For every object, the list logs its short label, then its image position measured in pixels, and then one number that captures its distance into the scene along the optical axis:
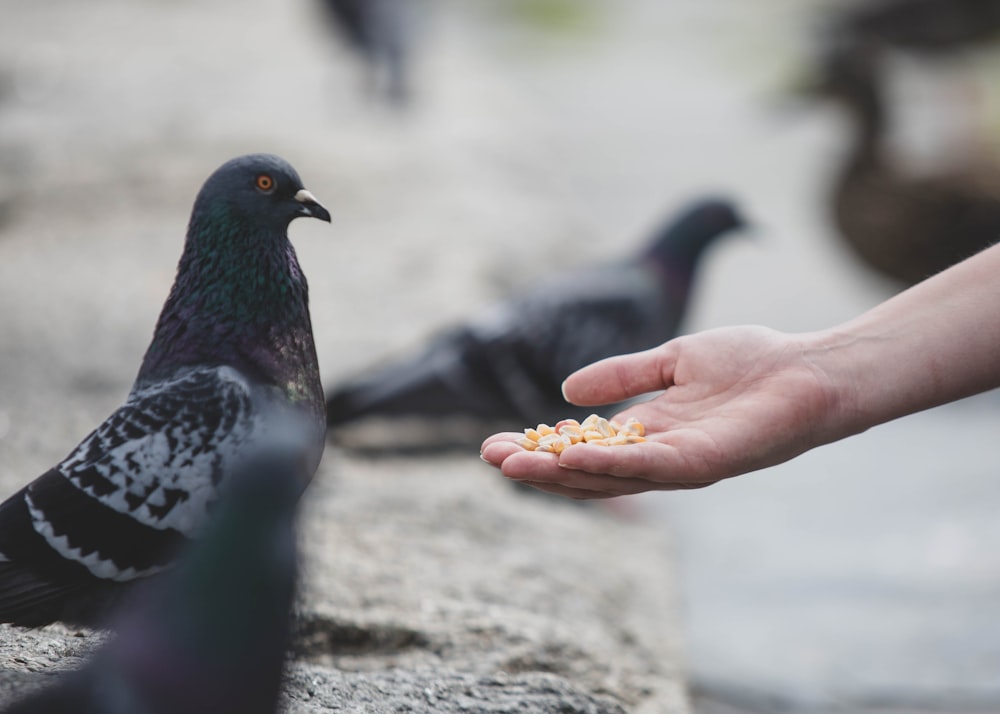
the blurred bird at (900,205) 6.25
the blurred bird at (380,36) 9.38
